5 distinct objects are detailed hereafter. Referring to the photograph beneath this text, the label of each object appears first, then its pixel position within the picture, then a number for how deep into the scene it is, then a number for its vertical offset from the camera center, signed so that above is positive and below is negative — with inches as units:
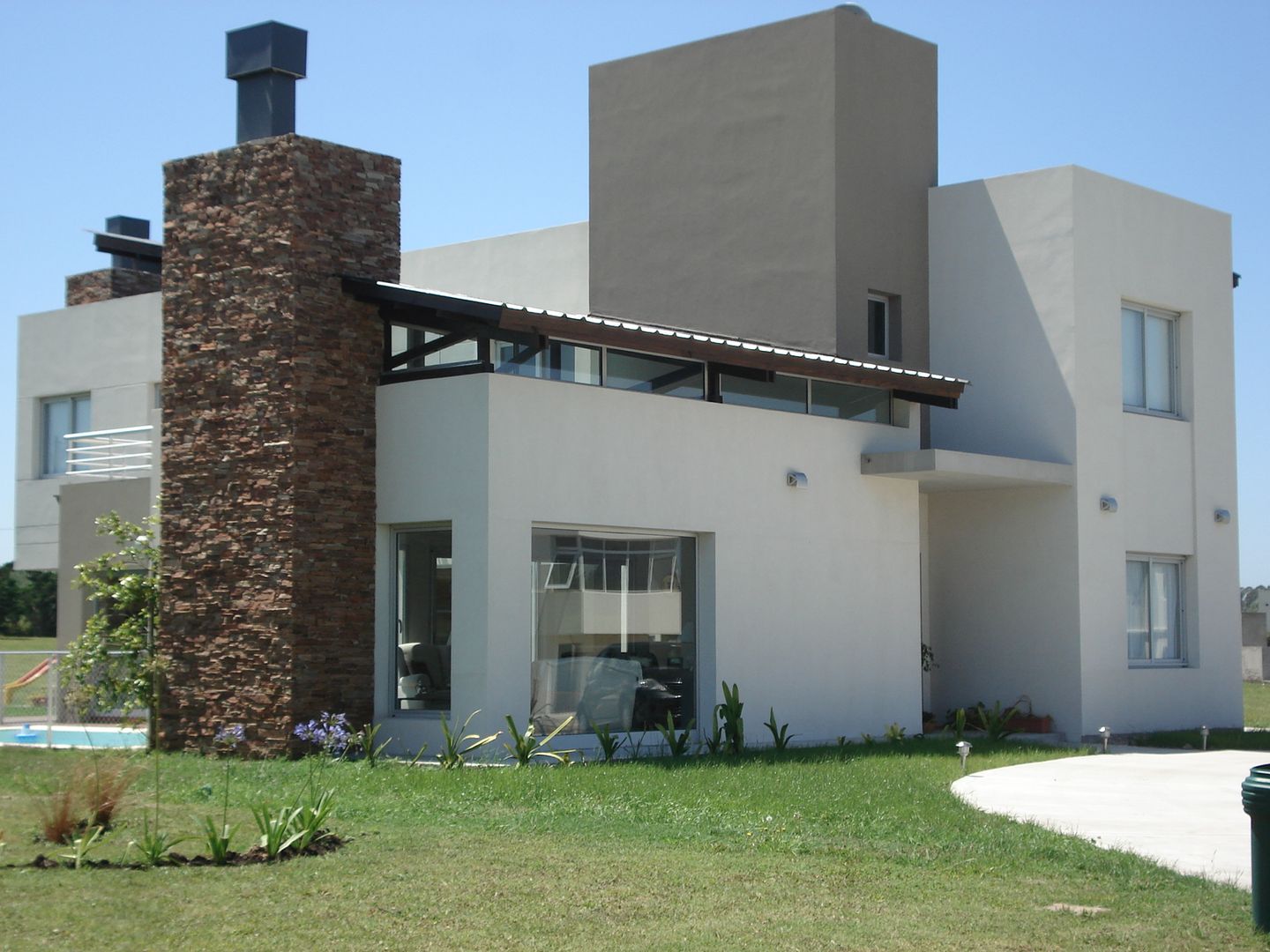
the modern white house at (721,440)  644.1 +64.7
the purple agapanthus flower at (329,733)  550.8 -59.4
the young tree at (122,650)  701.9 -32.4
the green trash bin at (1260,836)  312.2 -52.1
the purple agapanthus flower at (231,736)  534.3 -61.3
